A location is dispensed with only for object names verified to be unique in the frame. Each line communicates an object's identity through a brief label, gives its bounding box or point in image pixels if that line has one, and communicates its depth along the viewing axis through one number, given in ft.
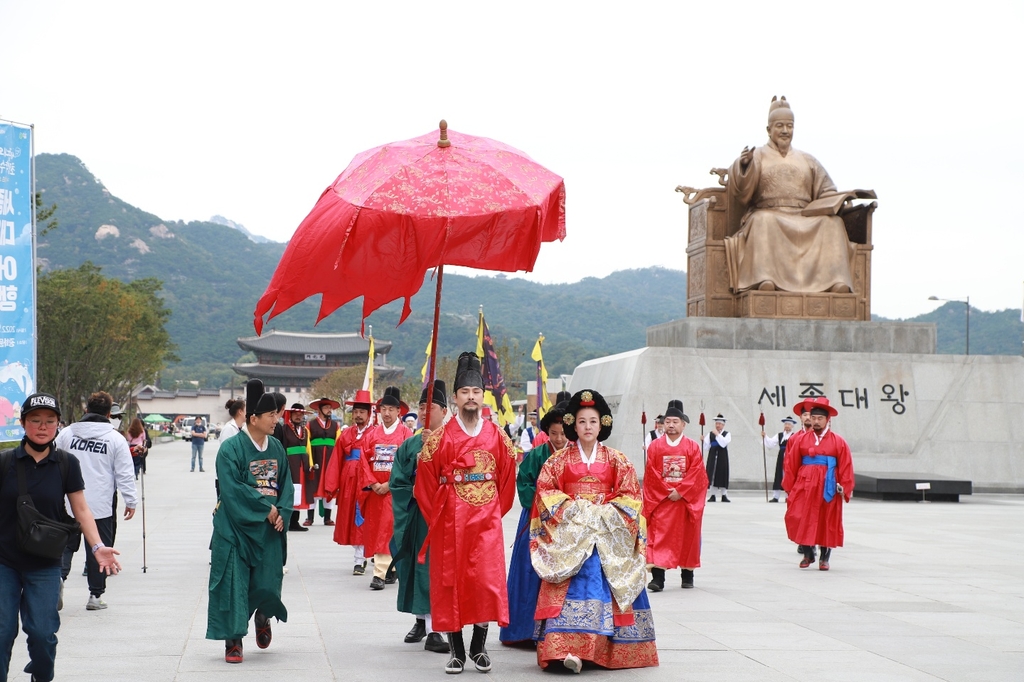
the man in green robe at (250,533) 20.30
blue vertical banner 35.29
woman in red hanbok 19.97
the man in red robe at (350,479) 33.81
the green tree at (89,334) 111.45
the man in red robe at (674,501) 30.50
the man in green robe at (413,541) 21.65
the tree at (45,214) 85.29
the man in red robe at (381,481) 30.89
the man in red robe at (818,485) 35.09
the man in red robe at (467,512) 19.72
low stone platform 61.16
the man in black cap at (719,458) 61.26
